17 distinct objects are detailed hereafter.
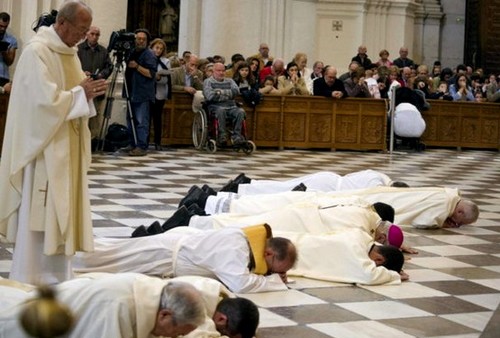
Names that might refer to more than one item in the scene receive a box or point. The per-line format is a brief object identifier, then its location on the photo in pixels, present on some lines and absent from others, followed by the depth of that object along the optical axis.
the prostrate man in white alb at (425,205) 9.98
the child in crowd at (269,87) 18.72
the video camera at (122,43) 15.34
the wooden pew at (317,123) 18.77
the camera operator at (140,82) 15.71
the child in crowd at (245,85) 18.16
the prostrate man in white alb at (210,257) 6.59
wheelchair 17.19
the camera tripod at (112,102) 15.66
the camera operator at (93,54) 14.97
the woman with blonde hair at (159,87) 16.56
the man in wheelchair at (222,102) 16.94
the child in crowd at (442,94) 21.58
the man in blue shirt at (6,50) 14.55
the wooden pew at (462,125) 21.22
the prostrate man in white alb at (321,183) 10.22
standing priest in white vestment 6.02
